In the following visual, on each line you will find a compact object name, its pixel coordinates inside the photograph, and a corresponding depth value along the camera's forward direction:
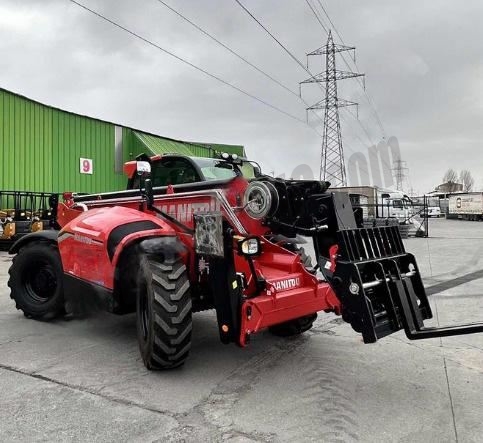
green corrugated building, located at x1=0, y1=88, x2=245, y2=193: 16.72
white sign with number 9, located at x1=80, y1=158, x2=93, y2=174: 19.81
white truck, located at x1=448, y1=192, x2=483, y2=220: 45.97
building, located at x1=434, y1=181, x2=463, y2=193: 92.56
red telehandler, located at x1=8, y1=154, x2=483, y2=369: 3.82
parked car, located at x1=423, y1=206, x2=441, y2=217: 54.97
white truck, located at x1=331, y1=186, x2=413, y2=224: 24.80
